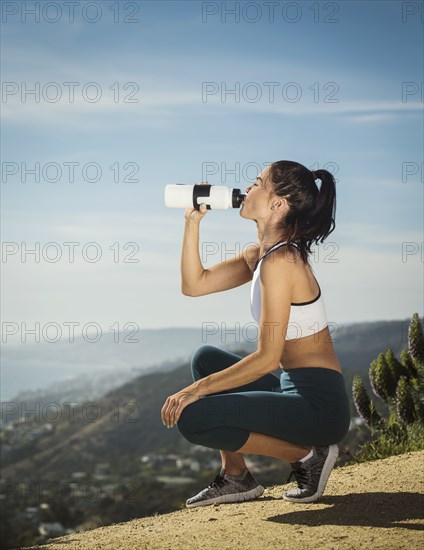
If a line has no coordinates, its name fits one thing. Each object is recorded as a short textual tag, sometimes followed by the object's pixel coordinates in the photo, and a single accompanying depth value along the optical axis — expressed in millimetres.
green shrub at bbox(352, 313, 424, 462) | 8781
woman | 4934
